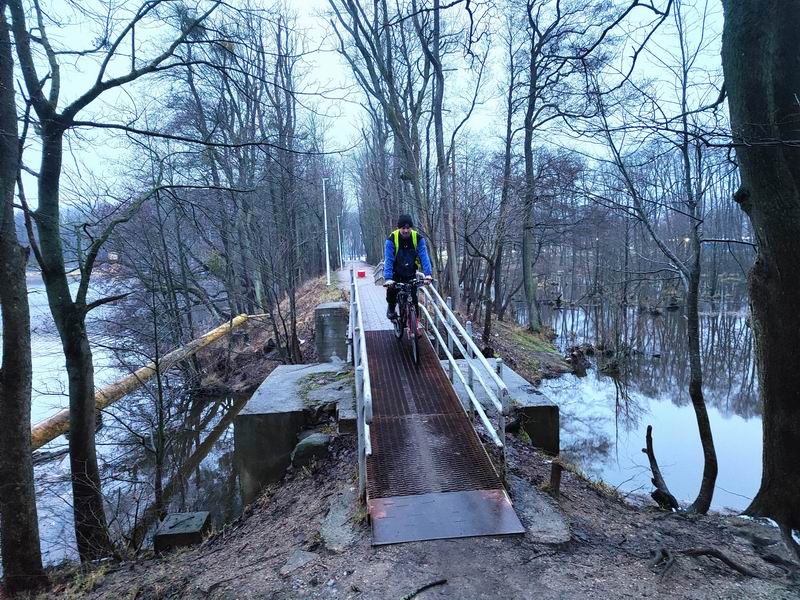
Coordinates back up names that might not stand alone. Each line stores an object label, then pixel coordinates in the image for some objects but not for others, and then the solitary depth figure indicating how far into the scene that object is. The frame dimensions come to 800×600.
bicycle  7.09
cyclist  6.97
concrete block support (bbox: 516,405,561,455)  6.27
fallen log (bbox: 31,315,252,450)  9.62
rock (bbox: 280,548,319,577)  3.60
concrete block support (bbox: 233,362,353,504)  6.23
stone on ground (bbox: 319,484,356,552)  3.81
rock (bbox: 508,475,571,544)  3.73
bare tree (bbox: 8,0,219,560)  6.25
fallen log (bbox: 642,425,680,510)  6.10
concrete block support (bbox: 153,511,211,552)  5.28
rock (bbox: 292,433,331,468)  5.93
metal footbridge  3.81
